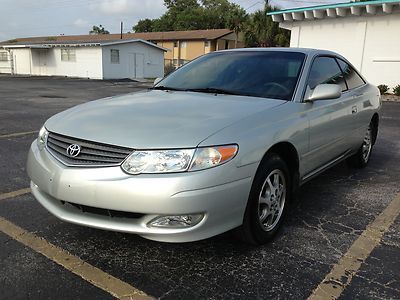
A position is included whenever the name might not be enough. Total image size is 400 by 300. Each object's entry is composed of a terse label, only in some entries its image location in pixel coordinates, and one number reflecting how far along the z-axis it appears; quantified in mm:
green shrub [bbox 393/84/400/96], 17578
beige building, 45225
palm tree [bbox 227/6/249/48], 41500
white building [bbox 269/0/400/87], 18188
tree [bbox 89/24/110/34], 91862
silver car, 2508
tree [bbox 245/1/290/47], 31884
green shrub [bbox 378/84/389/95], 18312
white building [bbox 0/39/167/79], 32031
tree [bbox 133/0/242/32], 66625
